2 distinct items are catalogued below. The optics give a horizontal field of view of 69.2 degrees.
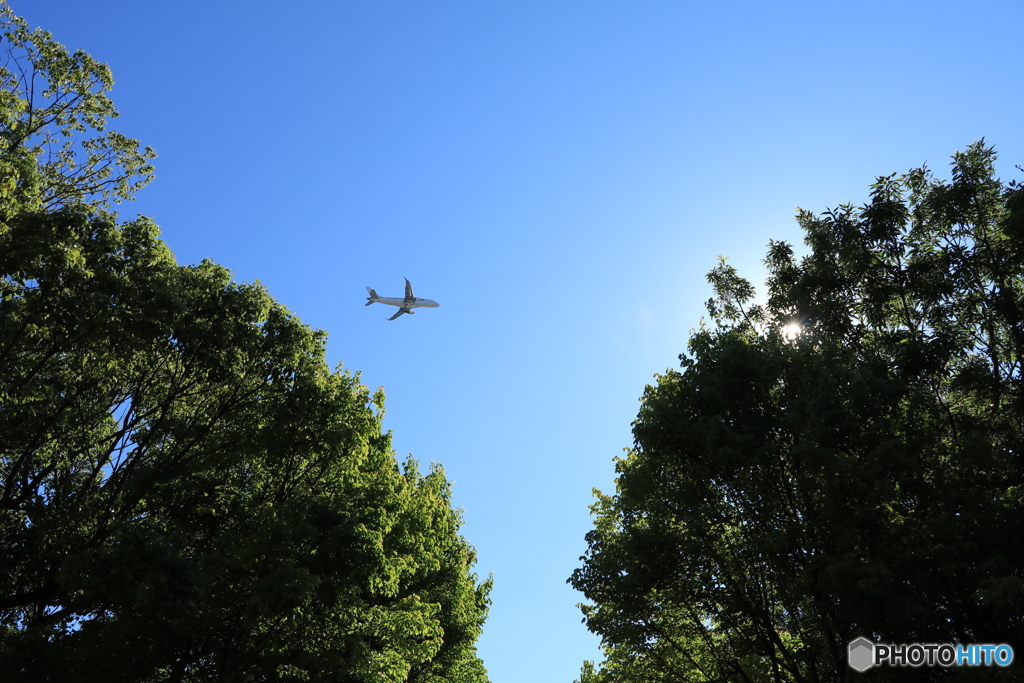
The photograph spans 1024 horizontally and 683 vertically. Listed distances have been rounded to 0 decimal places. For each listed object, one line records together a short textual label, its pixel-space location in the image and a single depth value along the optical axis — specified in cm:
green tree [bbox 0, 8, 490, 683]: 1526
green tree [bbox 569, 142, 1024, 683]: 1579
